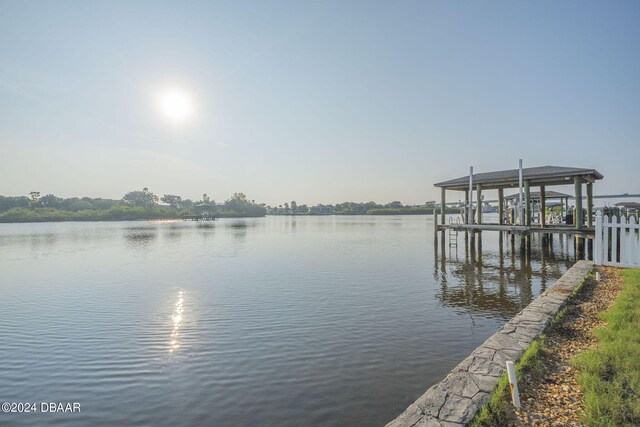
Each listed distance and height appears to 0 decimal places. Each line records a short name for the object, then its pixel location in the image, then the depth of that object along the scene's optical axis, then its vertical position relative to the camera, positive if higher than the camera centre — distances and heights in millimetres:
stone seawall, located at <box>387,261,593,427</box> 3554 -2075
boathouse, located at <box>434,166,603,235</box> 18141 +1764
